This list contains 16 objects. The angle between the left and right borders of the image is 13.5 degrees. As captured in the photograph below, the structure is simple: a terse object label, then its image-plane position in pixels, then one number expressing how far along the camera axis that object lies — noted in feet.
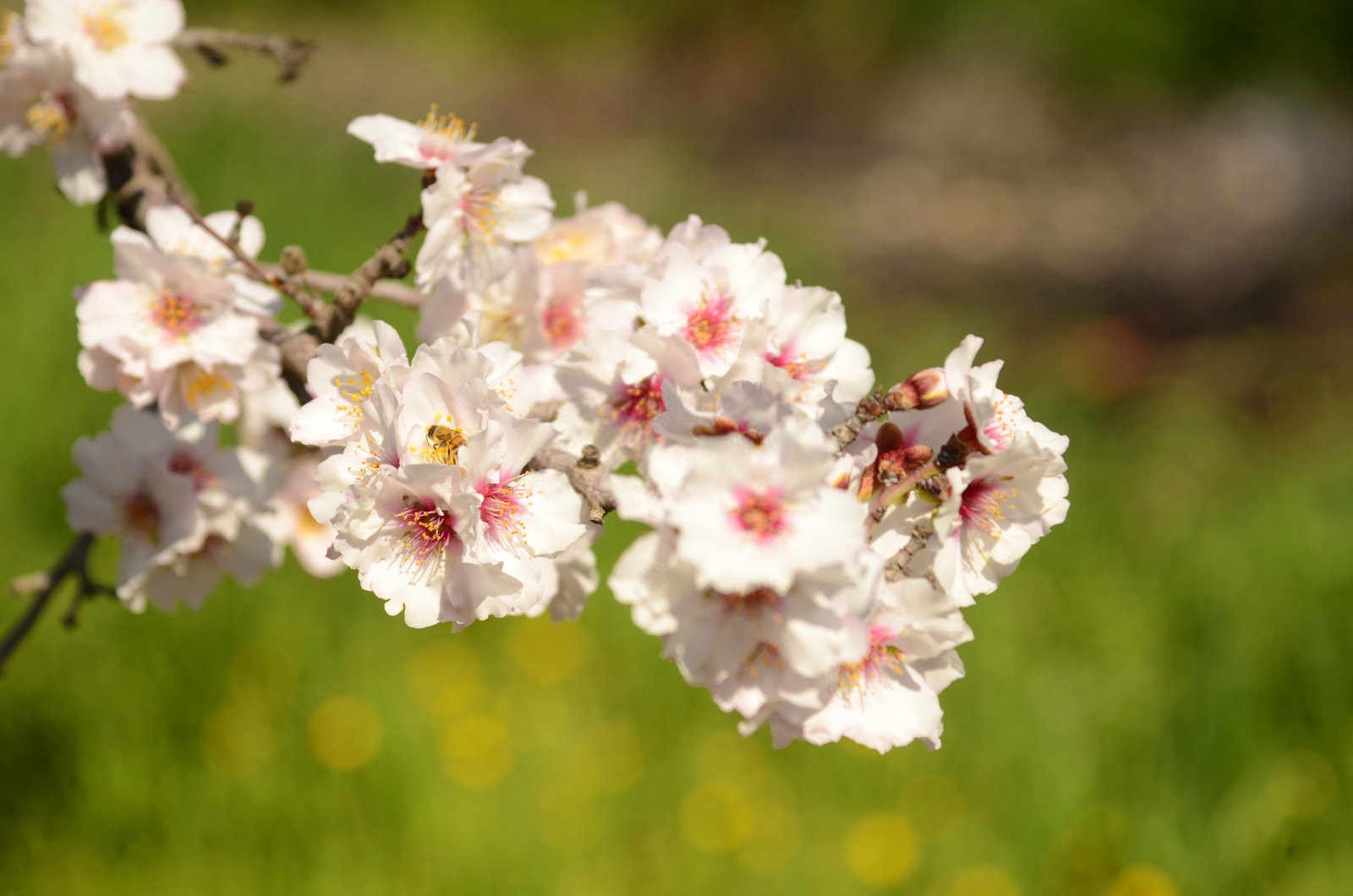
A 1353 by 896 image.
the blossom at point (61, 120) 3.95
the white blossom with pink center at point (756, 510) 3.57
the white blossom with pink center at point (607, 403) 3.79
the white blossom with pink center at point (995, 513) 3.65
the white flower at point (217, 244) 3.91
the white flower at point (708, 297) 3.73
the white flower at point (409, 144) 3.83
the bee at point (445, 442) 3.66
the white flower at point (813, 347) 3.75
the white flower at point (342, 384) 3.69
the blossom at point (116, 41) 3.94
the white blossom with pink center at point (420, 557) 3.64
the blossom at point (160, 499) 4.01
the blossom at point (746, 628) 3.59
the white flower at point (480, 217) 3.83
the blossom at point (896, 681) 3.66
